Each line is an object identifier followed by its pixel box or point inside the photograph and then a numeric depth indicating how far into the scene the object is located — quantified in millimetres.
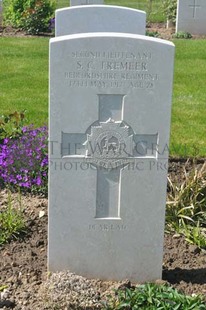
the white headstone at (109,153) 3723
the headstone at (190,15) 13828
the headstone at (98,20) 5758
